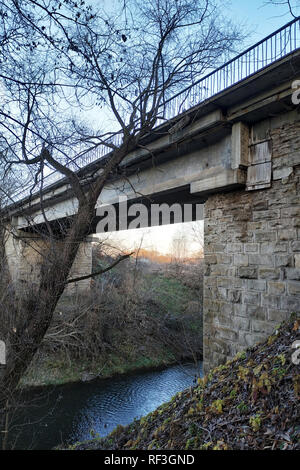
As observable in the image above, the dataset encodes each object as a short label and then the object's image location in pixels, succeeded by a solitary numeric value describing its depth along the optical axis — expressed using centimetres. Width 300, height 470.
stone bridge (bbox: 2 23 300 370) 419
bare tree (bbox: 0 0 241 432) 457
